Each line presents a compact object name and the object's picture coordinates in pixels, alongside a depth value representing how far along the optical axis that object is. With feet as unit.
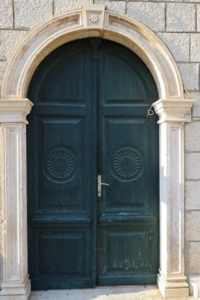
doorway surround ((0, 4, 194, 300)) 10.57
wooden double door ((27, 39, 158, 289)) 11.44
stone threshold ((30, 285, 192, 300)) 10.96
